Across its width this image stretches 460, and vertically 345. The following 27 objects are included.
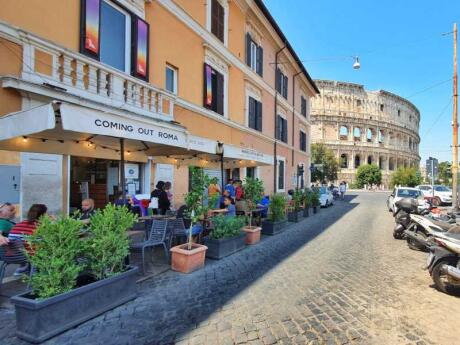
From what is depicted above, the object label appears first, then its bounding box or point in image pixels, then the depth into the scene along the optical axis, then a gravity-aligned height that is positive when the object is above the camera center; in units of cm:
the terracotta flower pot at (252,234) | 844 -151
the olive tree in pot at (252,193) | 904 -44
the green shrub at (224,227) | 712 -114
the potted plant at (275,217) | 1013 -130
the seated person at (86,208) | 627 -64
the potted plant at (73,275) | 336 -120
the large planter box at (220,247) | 682 -153
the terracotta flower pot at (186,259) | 579 -152
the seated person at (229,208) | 849 -82
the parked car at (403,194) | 1805 -85
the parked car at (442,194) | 2324 -109
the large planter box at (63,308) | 331 -150
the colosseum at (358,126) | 6912 +1191
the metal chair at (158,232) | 614 -108
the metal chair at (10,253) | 436 -107
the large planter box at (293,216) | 1320 -161
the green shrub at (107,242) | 404 -86
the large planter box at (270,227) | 1009 -159
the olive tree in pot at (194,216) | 582 -79
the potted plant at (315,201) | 1657 -119
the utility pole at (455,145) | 1506 +168
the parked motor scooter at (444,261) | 502 -134
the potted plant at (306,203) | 1504 -119
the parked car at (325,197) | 2128 -131
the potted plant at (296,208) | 1324 -131
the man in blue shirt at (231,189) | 1069 -40
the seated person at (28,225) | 449 -75
